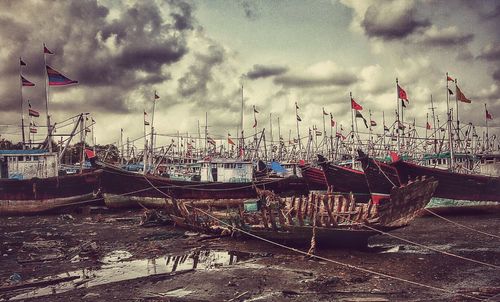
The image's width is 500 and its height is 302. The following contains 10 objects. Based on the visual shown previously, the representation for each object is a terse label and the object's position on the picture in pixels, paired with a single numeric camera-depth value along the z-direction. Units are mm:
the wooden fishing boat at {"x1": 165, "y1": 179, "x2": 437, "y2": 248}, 11682
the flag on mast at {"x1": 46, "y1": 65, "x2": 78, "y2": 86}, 21859
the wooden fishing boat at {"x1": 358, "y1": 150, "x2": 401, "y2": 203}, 20312
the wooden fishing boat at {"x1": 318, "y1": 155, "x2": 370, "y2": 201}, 22625
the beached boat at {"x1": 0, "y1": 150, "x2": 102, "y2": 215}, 23703
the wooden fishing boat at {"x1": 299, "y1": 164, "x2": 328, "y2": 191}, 25156
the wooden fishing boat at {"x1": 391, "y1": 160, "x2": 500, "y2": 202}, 19594
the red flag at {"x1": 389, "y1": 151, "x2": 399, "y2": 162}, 19531
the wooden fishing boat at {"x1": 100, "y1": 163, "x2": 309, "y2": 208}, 24859
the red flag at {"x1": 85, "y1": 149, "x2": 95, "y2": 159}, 21562
